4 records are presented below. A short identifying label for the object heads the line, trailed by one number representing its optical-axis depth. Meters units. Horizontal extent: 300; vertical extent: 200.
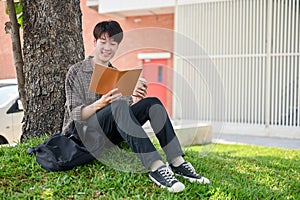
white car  4.98
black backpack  2.70
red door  3.80
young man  2.55
